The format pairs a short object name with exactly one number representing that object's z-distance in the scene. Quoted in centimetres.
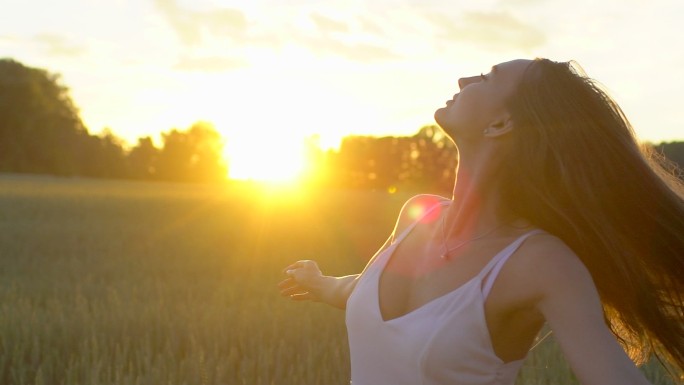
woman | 177
